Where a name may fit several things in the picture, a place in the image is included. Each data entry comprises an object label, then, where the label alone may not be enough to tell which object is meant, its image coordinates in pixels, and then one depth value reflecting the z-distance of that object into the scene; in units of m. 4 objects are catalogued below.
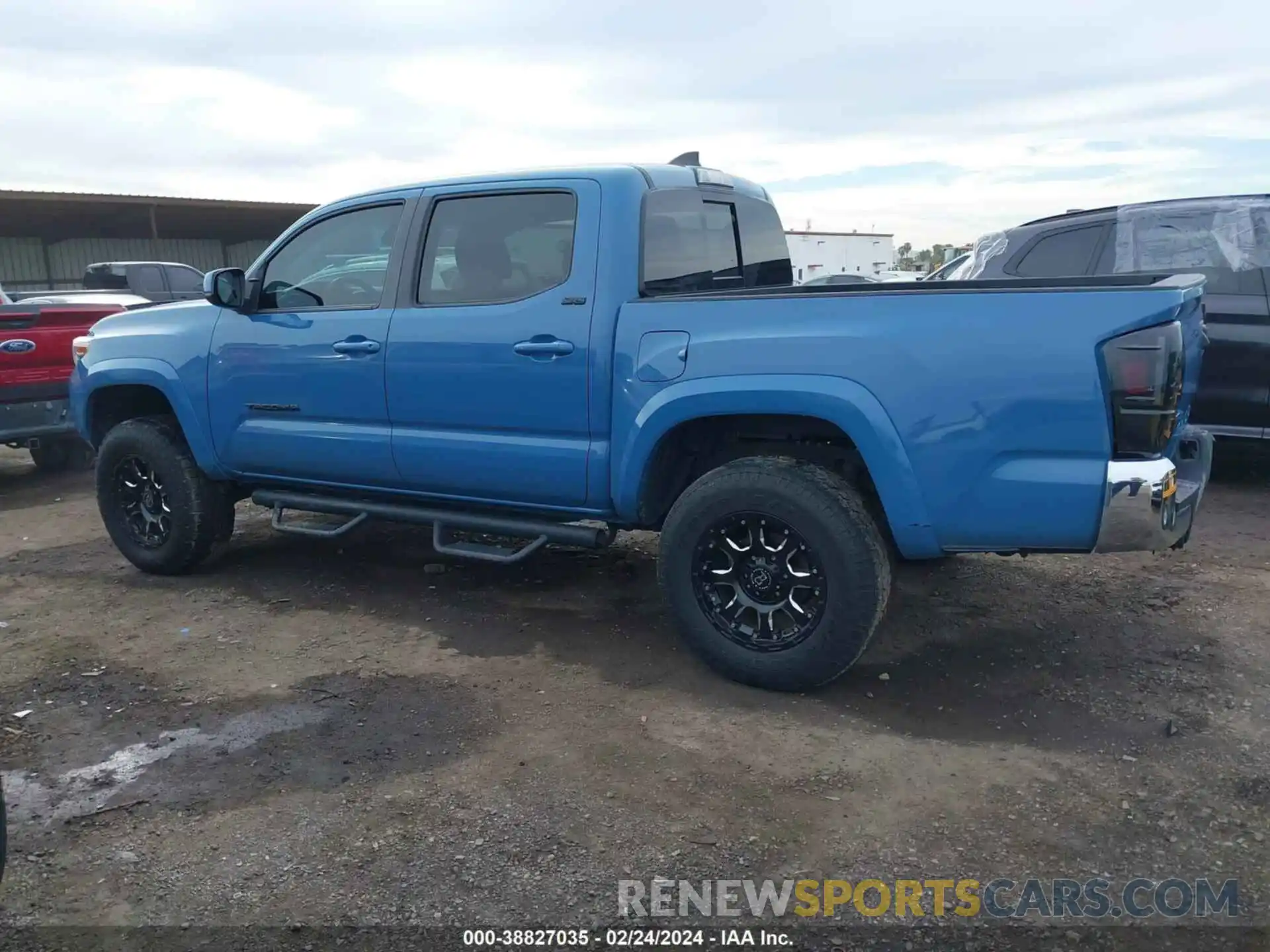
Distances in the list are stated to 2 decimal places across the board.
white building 32.09
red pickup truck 7.26
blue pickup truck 3.22
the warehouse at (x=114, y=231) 21.95
